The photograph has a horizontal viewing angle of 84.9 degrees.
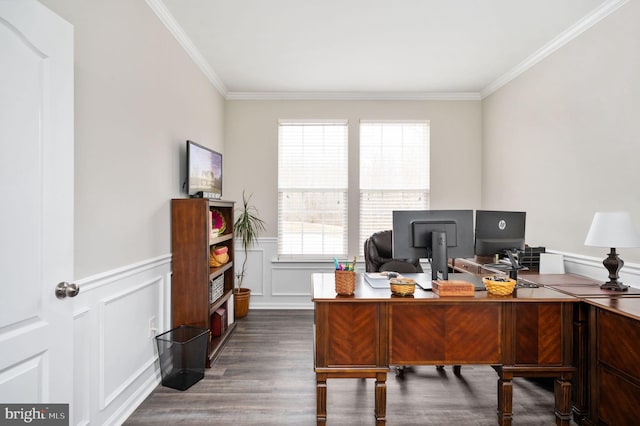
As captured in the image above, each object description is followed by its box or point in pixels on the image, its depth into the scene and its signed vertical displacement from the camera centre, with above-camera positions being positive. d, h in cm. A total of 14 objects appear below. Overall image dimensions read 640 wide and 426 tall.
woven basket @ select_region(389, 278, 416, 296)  214 -46
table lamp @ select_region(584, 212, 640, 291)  221 -15
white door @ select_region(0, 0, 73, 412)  119 +3
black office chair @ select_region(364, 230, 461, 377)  323 -43
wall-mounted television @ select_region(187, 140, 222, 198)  316 +39
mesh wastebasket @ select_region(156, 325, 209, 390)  267 -114
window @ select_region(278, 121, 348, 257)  473 +32
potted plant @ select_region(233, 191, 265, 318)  434 -30
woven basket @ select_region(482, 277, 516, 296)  215 -45
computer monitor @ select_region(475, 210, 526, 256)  259 -14
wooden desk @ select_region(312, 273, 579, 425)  209 -74
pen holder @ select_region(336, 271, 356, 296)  217 -44
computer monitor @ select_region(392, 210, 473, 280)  240 -12
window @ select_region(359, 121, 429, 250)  473 +57
